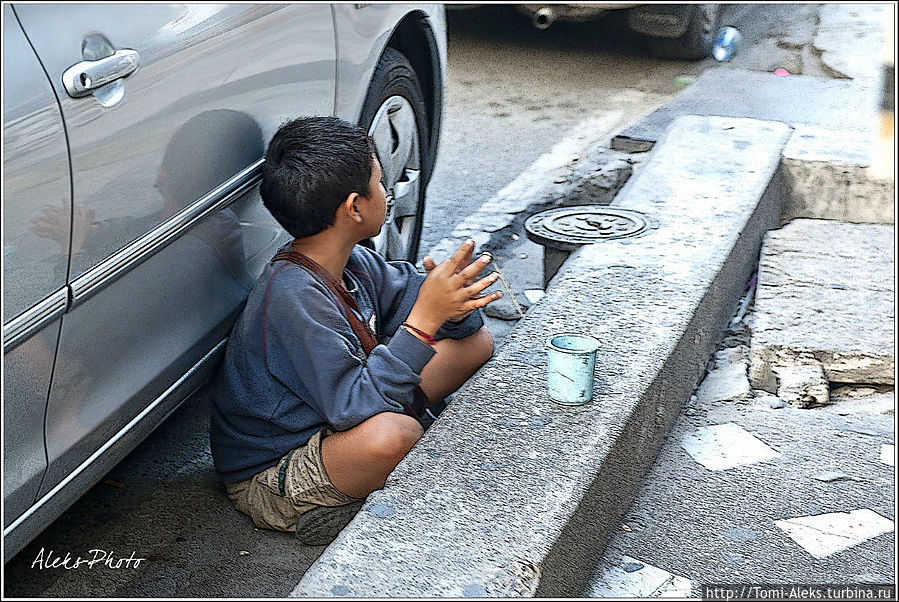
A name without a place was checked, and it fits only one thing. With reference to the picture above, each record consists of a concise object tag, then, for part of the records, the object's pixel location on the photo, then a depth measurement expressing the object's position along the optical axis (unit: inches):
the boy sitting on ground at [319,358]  87.8
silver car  66.4
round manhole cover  131.0
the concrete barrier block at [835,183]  153.6
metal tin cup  86.2
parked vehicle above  300.8
